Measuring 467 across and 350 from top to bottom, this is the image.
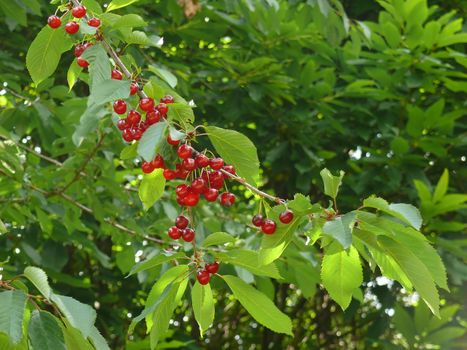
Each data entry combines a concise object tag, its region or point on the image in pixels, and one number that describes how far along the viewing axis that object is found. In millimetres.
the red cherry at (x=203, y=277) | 1124
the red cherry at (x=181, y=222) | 1158
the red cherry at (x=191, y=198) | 1085
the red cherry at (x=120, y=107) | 1190
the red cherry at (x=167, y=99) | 1116
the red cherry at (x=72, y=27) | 1178
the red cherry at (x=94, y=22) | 1173
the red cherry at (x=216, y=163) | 1059
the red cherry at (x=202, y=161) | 1039
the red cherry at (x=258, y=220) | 1054
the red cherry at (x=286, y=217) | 1028
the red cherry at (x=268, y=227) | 1033
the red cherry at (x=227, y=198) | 1157
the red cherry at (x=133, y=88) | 1132
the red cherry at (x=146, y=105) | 1085
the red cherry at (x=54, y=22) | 1188
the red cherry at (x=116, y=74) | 1224
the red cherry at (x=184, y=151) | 1028
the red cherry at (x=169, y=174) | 1119
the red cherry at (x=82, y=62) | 1205
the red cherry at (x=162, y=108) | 1080
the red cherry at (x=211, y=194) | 1068
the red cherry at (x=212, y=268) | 1126
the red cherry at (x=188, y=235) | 1149
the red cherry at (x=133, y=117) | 1108
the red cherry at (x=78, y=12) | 1158
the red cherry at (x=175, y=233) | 1173
